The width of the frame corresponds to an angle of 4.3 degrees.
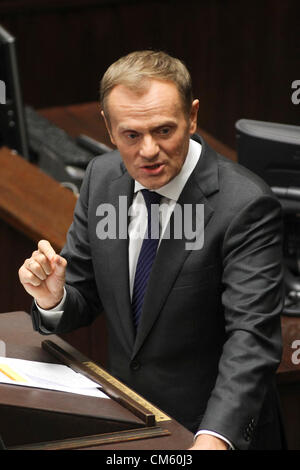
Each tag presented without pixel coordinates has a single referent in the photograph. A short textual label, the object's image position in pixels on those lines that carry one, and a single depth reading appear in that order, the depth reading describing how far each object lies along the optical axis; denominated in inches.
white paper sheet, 264.6
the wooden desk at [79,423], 259.2
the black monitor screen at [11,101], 325.8
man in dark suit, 265.0
